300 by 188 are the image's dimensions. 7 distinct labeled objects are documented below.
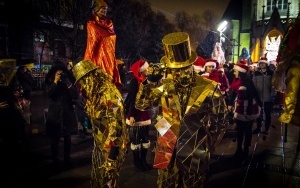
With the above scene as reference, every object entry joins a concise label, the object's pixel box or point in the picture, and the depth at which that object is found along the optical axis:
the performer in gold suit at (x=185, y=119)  3.05
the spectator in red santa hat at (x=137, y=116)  5.19
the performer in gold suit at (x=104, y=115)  3.35
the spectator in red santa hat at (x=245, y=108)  6.28
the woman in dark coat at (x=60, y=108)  5.55
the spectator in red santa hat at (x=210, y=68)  7.79
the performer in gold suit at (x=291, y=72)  3.29
